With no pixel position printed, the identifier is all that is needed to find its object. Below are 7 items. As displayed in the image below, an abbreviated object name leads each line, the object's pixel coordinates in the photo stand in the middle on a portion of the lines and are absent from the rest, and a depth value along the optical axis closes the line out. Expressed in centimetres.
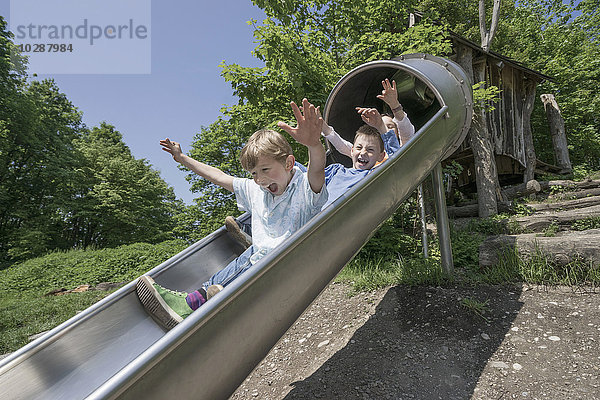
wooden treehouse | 838
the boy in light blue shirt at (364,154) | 279
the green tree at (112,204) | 1753
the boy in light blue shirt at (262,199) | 178
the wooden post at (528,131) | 991
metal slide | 105
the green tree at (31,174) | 1539
